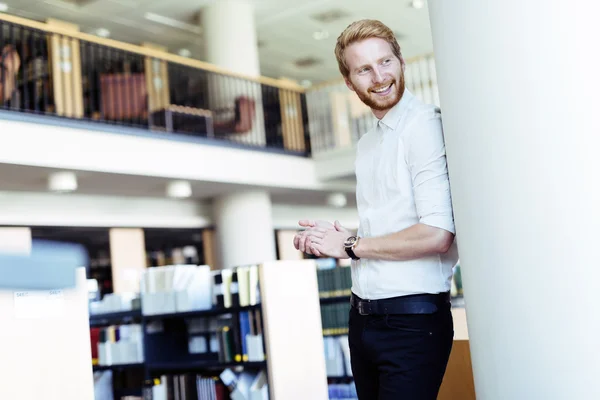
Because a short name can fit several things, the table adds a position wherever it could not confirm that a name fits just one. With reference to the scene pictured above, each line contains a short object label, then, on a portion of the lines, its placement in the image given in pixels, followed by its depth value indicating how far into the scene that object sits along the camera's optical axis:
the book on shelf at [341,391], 6.14
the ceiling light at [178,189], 9.12
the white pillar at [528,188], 1.26
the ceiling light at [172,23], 11.16
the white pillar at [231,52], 10.82
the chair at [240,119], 10.42
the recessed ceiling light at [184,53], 12.74
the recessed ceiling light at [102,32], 11.39
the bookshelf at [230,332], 4.88
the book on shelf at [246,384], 4.86
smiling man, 1.51
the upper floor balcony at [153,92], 8.97
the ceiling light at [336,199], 11.85
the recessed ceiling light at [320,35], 12.55
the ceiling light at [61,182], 7.90
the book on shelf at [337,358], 6.17
